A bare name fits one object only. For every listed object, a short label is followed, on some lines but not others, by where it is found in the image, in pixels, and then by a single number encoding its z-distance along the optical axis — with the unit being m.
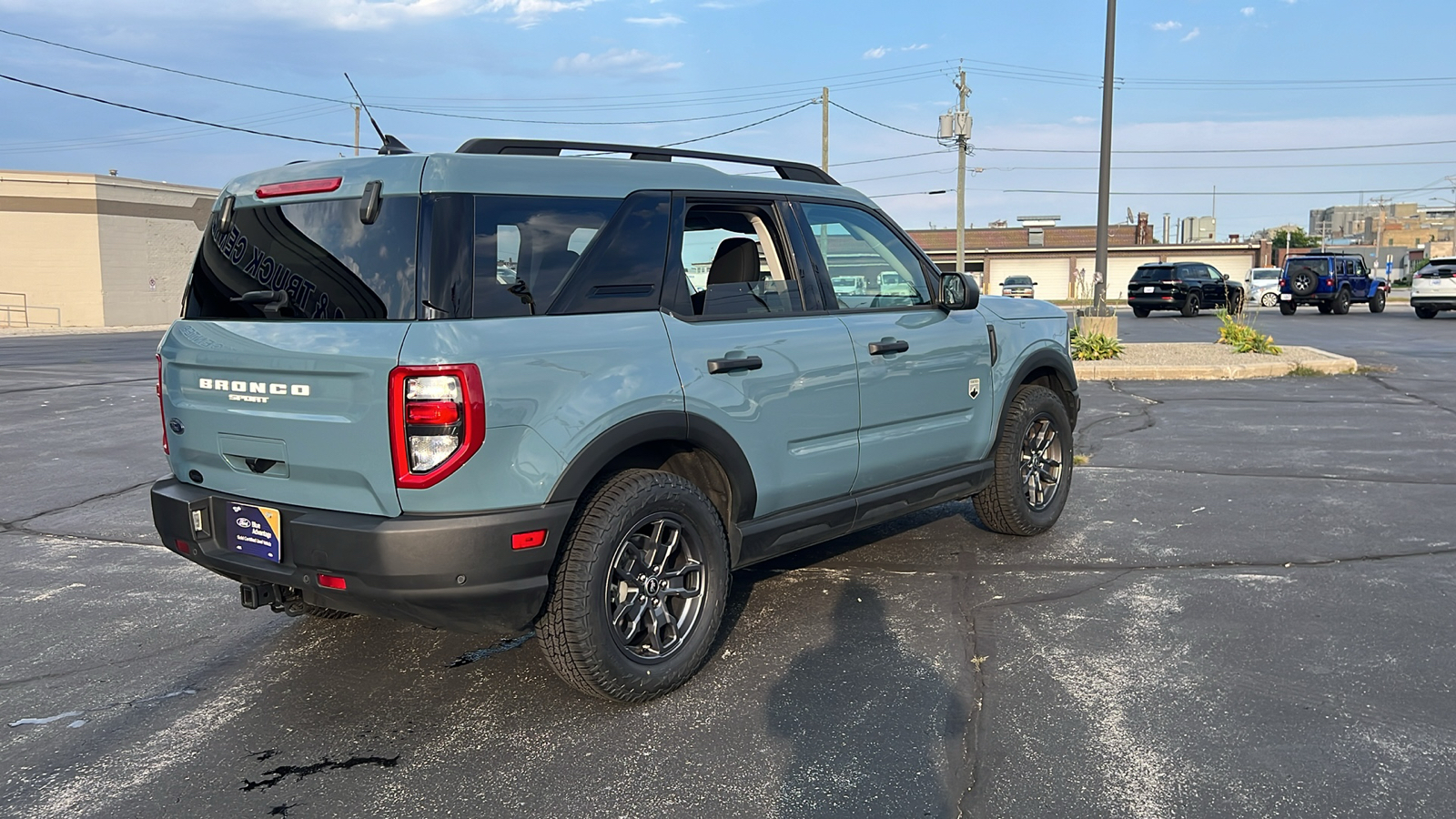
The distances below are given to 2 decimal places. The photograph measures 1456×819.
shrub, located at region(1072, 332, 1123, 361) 16.23
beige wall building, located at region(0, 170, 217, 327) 39.66
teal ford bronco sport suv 3.47
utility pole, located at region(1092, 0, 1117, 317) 18.86
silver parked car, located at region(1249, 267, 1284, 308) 42.06
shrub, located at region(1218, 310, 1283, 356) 16.53
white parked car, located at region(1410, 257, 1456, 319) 30.30
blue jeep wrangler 33.53
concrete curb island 14.77
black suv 32.91
